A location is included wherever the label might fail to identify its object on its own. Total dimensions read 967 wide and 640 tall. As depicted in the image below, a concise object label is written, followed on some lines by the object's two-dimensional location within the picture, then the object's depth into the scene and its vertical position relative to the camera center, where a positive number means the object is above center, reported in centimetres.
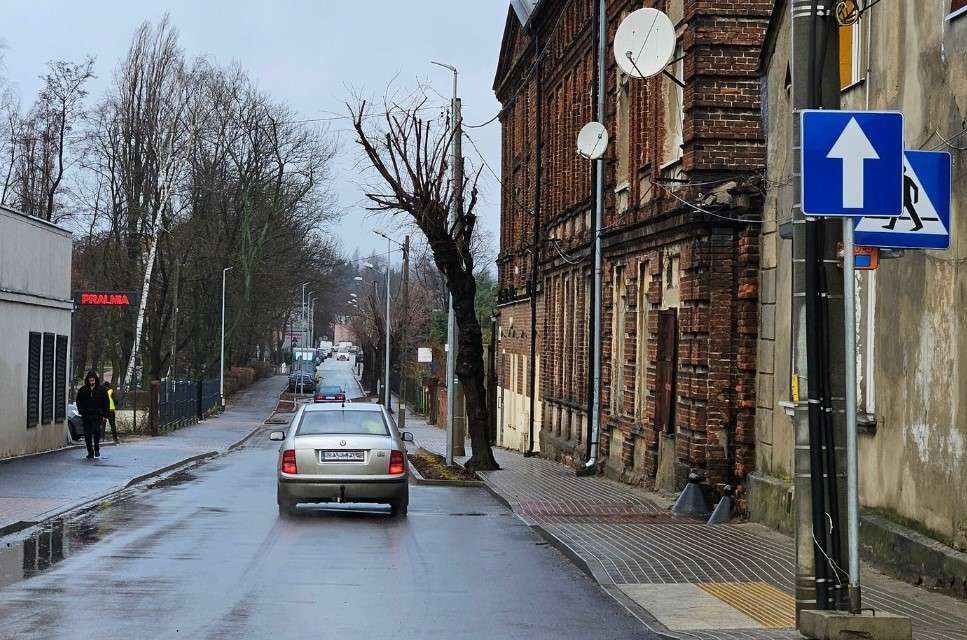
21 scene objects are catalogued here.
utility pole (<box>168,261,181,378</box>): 6275 +193
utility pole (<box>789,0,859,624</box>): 902 +8
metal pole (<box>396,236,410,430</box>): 6256 +387
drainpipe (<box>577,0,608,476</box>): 2561 +173
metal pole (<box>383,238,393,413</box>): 7181 -113
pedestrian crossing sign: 898 +99
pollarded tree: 2739 +264
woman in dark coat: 2995 -83
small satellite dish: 2473 +397
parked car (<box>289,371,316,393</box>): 9000 -73
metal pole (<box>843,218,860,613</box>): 858 -19
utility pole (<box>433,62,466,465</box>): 3061 +342
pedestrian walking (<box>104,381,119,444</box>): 3678 -121
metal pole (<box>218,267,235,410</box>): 7328 -39
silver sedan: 1806 -120
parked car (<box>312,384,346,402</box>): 7488 -119
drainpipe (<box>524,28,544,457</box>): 3697 +359
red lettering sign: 4209 +206
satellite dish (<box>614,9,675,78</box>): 1947 +447
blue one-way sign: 866 +129
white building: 2833 +79
